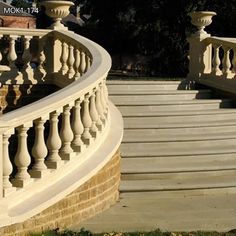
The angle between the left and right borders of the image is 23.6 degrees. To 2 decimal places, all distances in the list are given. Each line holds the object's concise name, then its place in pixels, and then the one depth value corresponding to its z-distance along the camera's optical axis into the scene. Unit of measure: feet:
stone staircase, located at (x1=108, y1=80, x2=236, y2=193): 24.27
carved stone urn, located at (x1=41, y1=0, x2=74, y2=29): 31.53
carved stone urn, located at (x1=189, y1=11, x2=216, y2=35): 37.89
